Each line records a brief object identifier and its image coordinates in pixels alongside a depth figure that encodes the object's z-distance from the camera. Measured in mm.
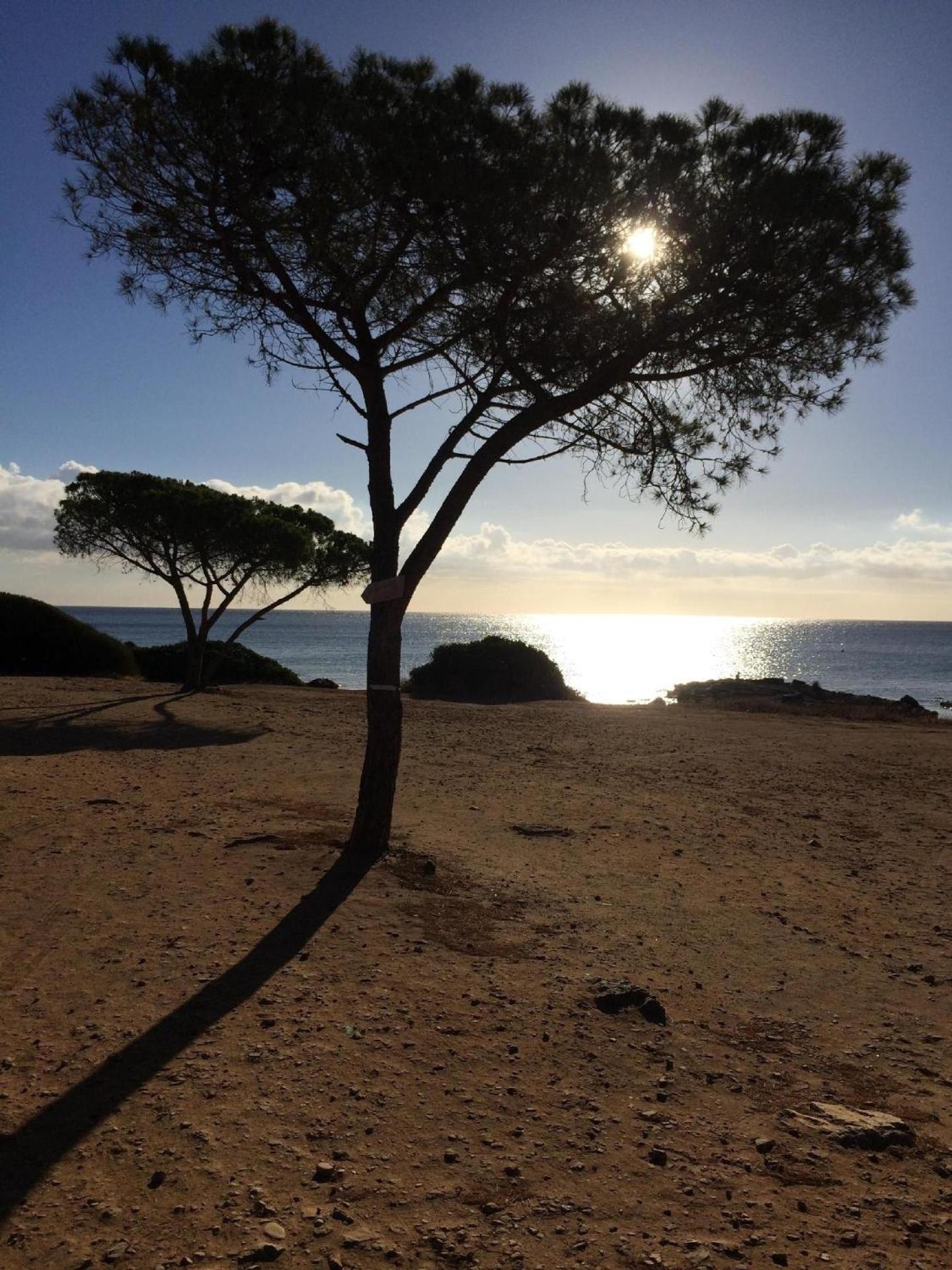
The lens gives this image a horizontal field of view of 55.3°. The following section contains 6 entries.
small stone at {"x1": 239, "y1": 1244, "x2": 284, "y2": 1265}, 2863
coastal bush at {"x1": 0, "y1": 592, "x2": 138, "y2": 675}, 24062
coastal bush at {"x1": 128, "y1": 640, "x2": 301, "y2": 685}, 28828
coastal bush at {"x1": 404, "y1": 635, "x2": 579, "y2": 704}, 27422
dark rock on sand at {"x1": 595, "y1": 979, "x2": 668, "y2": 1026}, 4797
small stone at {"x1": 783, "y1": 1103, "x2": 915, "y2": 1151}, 3736
